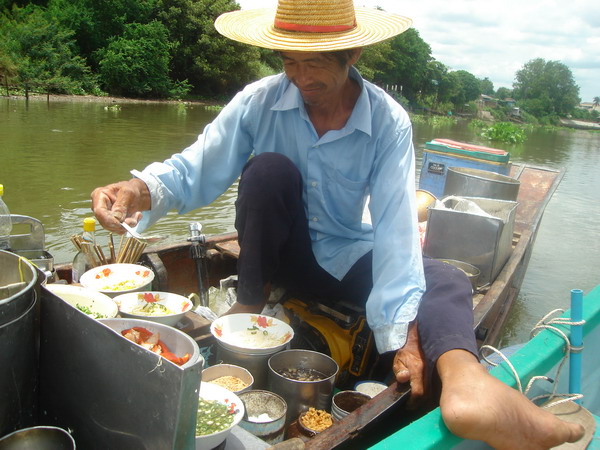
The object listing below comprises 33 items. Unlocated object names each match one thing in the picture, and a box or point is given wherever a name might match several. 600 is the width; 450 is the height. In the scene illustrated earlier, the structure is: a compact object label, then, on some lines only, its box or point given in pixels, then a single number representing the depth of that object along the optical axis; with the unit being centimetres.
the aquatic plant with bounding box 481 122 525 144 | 1868
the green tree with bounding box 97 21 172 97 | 2444
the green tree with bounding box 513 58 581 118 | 7088
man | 170
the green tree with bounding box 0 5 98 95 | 2052
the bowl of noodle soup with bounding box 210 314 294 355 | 185
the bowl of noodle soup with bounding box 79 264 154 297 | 210
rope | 172
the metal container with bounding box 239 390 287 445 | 152
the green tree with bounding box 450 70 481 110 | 5956
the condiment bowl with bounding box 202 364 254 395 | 173
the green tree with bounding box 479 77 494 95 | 9964
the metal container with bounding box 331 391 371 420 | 178
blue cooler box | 493
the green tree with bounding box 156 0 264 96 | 2738
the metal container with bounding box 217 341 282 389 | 185
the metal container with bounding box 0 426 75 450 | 112
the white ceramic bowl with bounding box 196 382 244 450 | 127
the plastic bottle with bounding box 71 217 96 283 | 232
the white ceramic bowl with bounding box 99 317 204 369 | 133
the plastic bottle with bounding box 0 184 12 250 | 199
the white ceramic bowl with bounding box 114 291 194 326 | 184
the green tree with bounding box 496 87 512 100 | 9239
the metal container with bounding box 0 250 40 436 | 112
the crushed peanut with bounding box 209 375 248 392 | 170
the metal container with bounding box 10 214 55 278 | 217
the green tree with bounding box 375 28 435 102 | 4500
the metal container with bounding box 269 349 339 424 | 172
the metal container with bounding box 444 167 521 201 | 386
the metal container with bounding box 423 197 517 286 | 293
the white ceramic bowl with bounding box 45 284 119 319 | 174
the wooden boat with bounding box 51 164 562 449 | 145
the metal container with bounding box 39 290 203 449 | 102
